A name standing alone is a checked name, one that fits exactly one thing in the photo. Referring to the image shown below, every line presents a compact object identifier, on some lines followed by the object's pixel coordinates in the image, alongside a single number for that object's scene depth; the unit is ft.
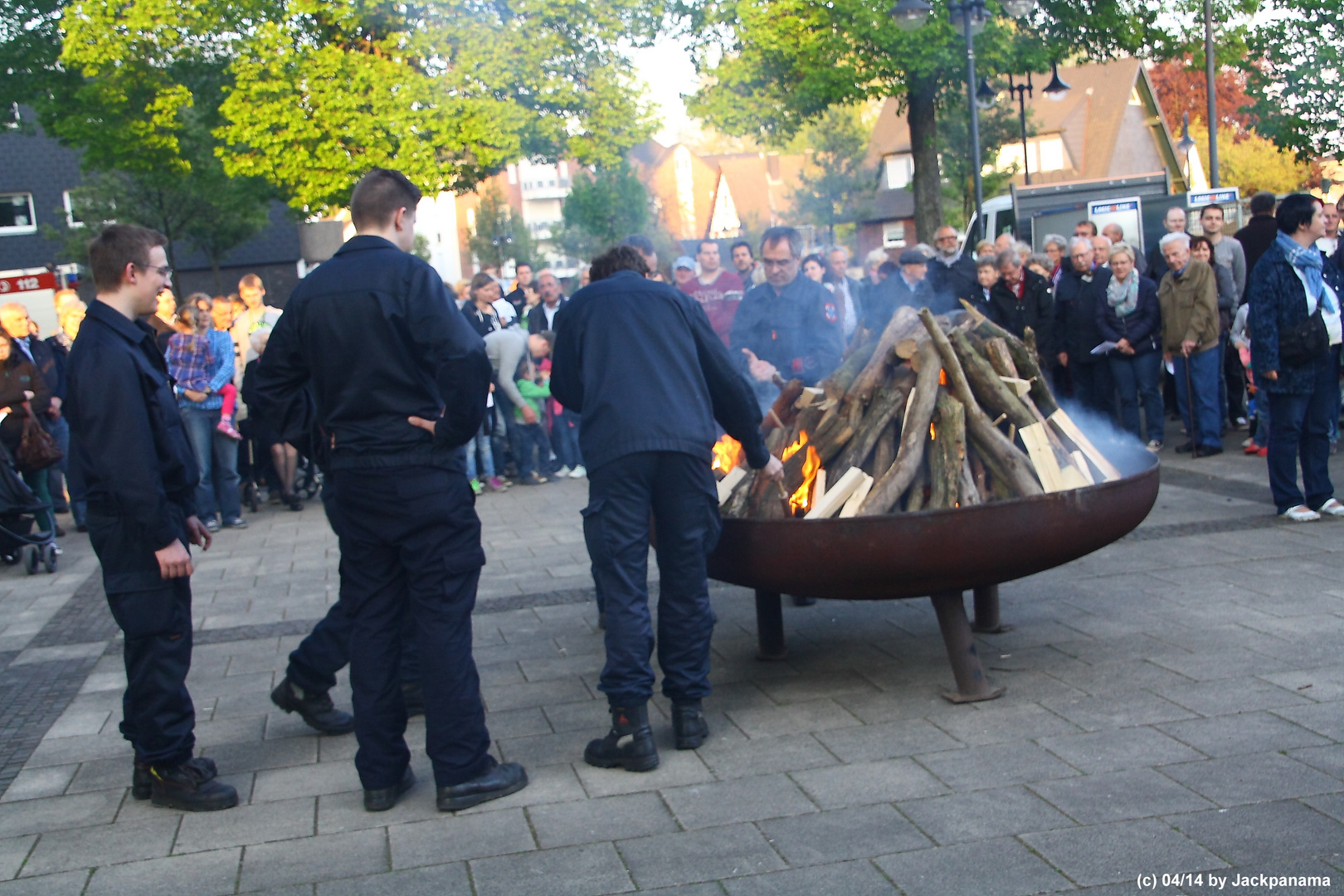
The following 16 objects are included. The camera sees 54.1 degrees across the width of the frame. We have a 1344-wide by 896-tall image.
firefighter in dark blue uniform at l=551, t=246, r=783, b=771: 15.20
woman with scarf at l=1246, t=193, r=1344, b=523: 25.84
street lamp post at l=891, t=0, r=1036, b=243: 57.93
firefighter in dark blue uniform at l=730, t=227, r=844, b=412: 23.38
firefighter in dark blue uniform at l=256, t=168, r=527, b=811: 13.73
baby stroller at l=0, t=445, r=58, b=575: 30.94
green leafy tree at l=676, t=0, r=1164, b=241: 89.15
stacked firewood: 17.17
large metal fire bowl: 15.60
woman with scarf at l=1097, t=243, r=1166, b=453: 37.70
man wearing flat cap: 31.07
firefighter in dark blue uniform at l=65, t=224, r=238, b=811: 14.01
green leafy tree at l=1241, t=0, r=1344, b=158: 55.26
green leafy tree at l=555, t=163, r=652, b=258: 179.22
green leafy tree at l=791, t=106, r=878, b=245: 195.72
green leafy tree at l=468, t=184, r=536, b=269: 200.13
